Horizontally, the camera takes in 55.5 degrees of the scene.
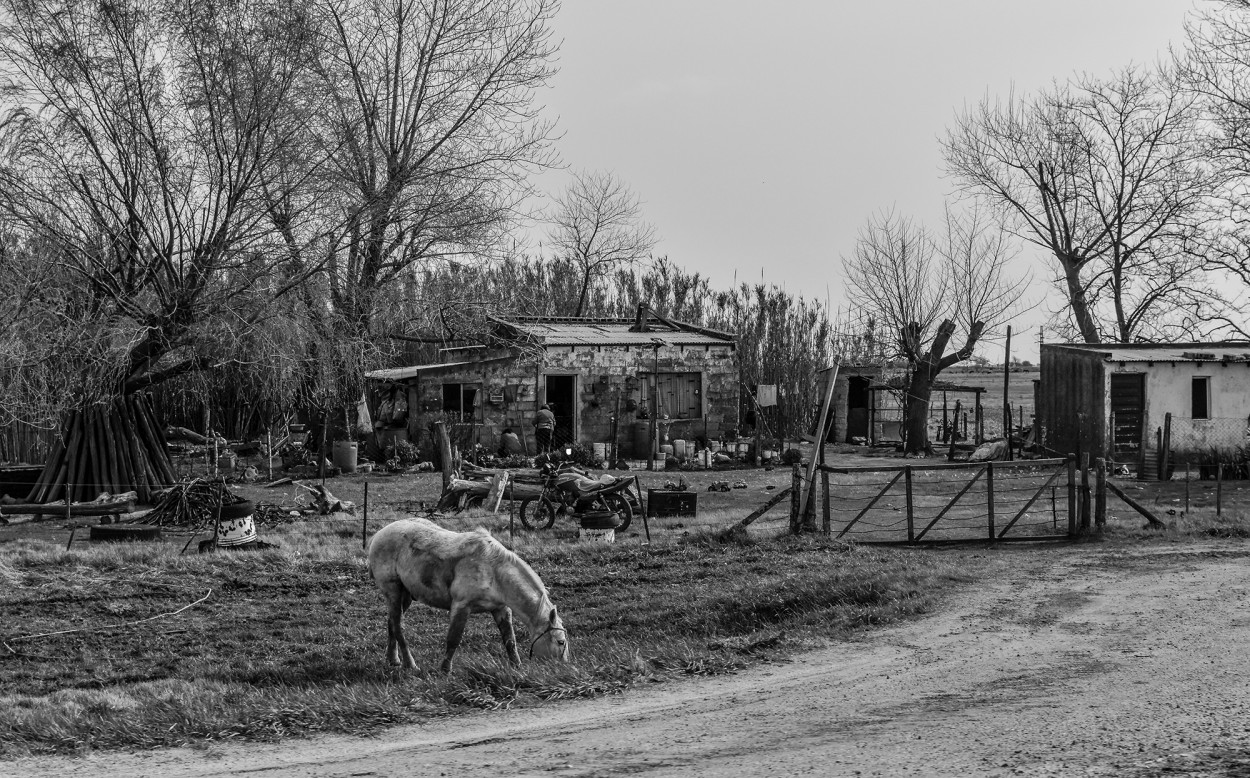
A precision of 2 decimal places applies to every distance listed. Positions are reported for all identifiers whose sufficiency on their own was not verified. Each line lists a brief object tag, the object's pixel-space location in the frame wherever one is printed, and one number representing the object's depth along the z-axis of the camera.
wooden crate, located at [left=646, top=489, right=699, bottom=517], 19.75
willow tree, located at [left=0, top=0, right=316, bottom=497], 20.92
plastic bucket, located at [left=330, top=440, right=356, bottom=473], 28.55
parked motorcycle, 18.28
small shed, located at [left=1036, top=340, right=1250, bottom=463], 28.67
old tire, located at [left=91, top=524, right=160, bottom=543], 16.91
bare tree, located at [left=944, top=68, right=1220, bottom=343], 40.44
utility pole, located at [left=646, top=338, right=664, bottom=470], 30.53
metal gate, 16.86
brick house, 31.12
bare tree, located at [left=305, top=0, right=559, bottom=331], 28.45
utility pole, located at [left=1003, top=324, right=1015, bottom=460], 31.12
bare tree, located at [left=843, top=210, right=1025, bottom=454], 35.41
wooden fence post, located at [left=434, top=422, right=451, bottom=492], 21.66
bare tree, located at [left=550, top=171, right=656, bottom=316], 52.56
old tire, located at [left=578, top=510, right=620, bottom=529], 18.05
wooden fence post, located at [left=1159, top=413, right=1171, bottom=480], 26.98
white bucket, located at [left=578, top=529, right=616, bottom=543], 17.08
